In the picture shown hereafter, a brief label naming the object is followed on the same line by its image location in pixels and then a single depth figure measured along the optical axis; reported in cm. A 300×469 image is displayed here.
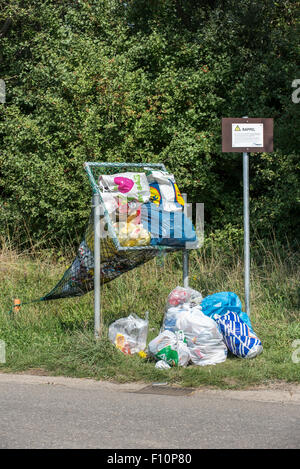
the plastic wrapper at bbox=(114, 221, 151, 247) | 1368
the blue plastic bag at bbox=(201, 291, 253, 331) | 1394
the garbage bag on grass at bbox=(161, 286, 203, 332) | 1370
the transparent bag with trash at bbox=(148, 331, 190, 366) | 1278
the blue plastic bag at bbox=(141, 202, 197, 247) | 1405
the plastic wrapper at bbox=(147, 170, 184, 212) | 1495
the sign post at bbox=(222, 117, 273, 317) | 1459
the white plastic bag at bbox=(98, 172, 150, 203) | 1416
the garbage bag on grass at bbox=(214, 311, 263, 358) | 1308
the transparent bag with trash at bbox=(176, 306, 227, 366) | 1295
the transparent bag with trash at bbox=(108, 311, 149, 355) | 1384
